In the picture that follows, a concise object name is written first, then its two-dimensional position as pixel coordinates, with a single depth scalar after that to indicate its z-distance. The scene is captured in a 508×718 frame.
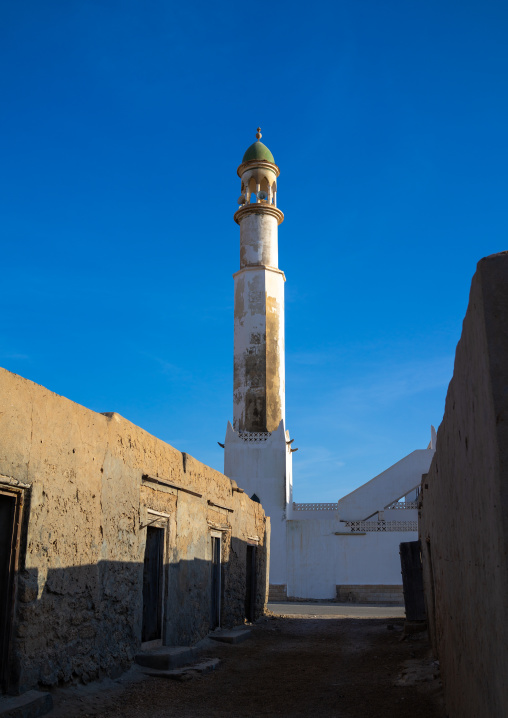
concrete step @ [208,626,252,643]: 9.35
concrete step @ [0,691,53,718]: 4.34
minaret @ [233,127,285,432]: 24.61
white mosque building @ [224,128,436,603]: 21.38
